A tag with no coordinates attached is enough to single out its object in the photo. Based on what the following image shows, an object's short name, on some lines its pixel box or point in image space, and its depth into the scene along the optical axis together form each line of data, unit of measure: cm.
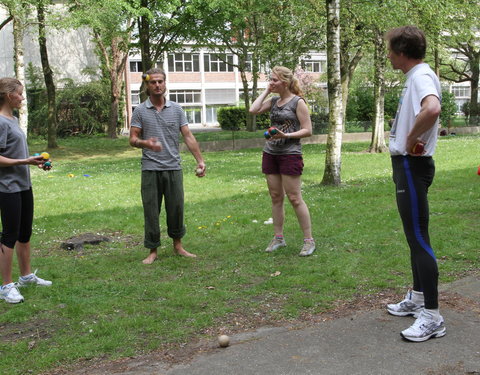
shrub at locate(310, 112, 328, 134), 3178
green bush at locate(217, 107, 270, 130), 4549
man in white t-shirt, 375
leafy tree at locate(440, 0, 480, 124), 2160
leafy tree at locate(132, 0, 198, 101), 2314
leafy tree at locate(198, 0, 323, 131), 2206
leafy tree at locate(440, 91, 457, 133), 3646
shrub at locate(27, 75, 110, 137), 3544
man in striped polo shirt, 623
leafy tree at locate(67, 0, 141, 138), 2017
